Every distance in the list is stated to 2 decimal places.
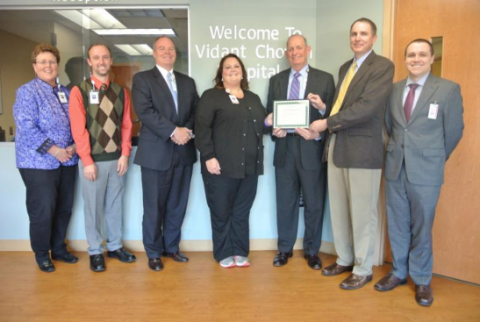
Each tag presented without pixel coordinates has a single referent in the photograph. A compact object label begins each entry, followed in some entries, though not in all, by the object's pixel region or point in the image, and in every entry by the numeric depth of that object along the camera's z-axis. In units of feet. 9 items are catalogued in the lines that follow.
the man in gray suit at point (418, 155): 8.58
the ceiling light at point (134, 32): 11.88
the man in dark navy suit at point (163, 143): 10.02
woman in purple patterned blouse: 10.02
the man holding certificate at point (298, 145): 10.16
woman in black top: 9.95
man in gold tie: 8.89
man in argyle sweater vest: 10.03
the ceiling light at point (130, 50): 11.91
